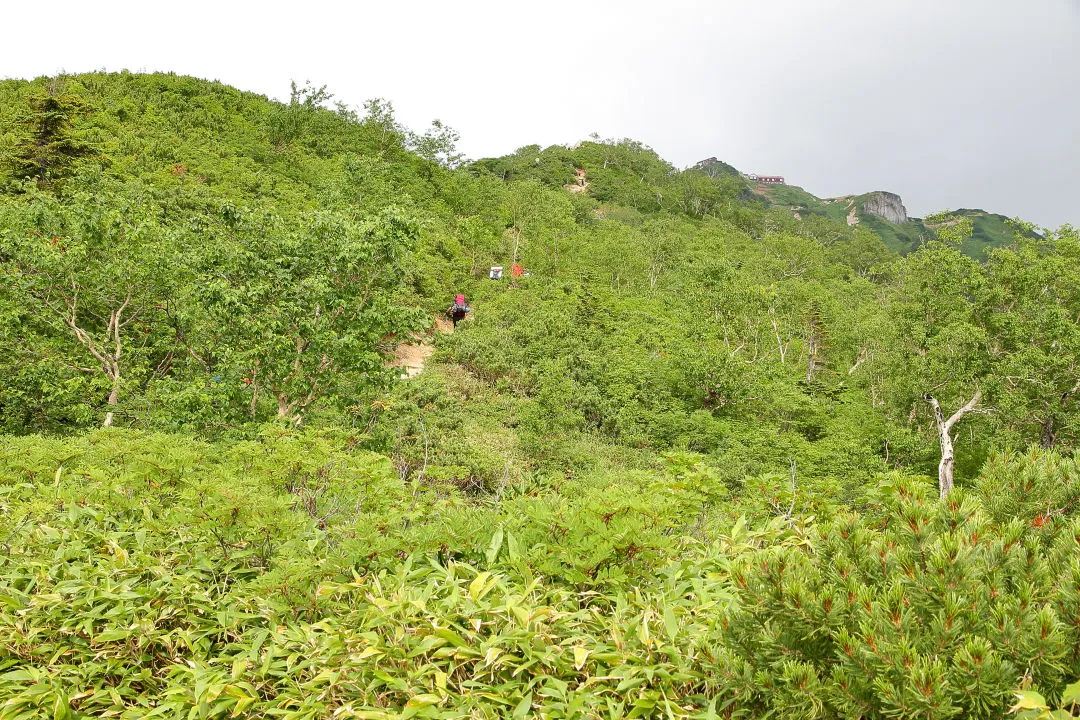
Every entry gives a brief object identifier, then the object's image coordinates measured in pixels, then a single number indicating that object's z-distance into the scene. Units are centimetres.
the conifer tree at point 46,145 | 1709
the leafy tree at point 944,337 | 1502
